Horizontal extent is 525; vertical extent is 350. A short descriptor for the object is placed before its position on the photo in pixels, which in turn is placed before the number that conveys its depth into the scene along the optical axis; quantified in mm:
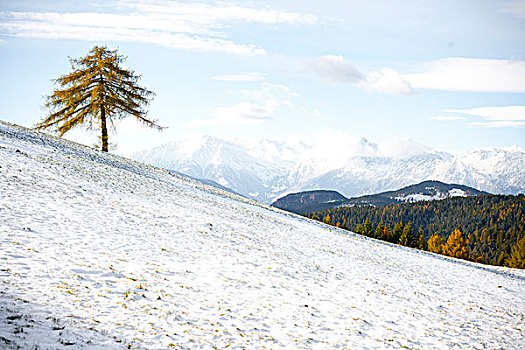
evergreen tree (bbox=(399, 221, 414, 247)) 81988
